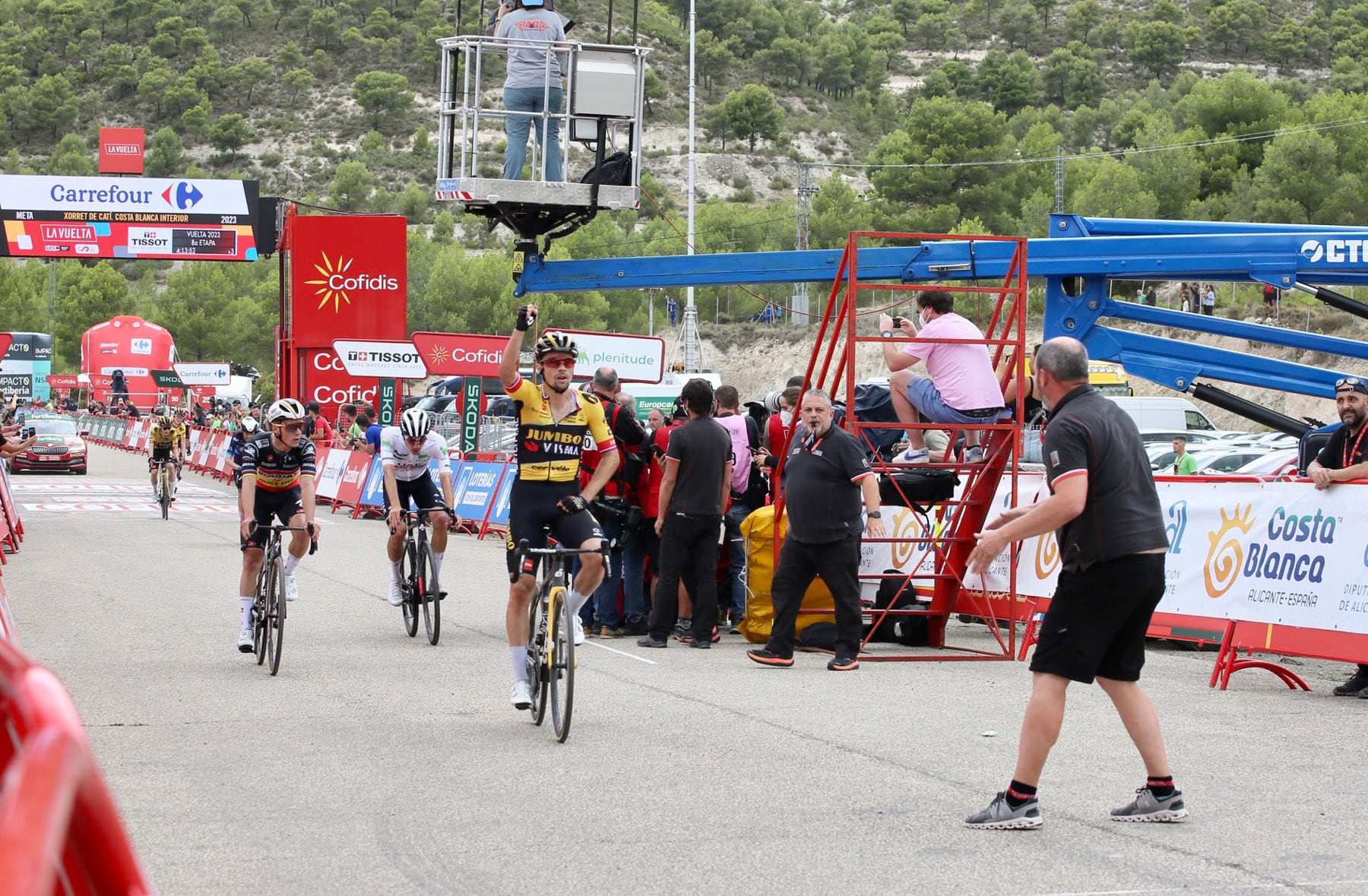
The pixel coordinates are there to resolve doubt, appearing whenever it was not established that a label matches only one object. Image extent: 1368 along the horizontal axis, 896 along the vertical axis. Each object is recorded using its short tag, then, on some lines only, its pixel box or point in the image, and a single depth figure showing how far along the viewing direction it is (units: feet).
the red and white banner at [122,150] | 250.16
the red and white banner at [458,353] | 95.09
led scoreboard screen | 155.33
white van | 115.75
